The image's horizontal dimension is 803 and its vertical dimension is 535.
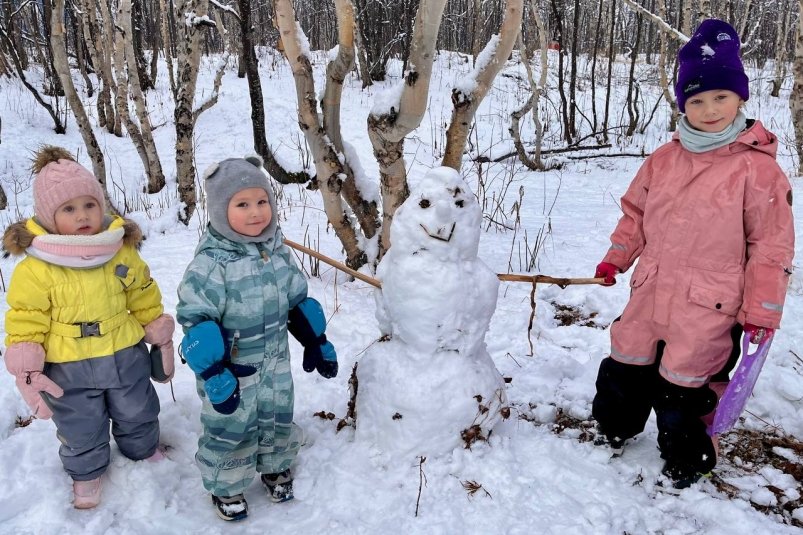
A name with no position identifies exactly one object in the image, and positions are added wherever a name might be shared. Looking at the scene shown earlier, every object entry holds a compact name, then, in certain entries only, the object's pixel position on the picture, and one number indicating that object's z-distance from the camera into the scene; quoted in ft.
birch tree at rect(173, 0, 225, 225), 15.90
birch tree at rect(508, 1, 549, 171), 22.22
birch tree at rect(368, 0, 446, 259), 8.96
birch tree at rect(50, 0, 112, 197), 17.17
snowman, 6.61
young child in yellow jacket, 5.71
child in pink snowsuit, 5.66
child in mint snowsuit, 5.77
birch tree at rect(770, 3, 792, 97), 41.09
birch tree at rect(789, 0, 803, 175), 19.49
